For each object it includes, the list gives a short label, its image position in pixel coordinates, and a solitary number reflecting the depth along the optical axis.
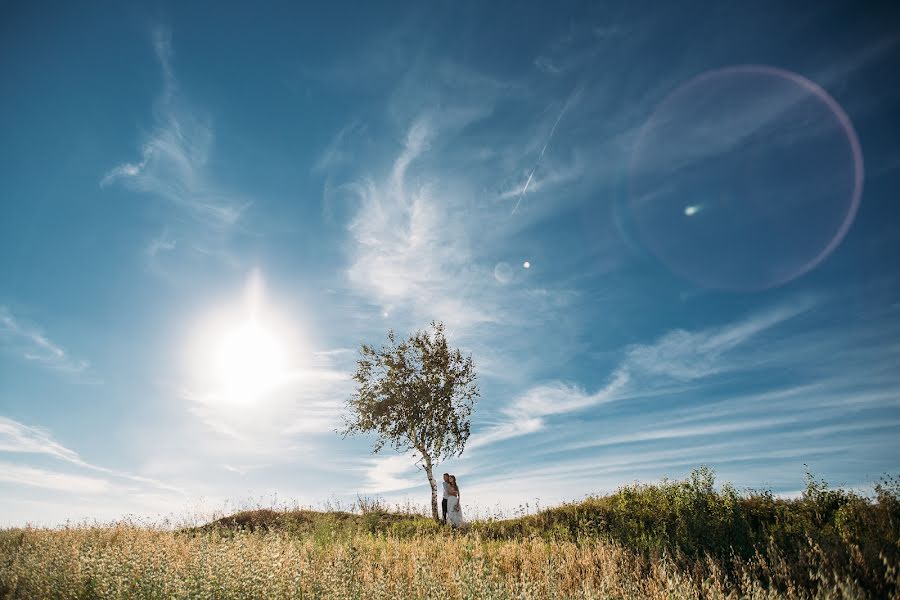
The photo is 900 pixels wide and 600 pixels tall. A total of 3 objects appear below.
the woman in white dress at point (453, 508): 20.66
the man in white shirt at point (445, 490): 21.25
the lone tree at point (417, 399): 30.03
